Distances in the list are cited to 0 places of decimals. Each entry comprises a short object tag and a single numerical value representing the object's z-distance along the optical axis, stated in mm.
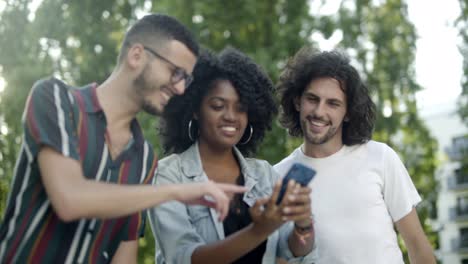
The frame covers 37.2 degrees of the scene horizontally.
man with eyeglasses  2473
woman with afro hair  3279
